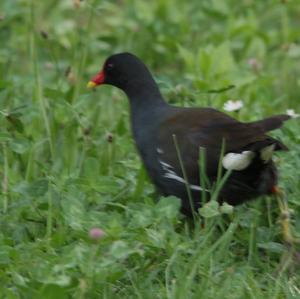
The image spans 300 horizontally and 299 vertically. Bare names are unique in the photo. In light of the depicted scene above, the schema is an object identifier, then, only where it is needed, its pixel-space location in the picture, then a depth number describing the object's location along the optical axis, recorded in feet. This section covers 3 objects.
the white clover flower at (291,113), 27.48
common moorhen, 24.45
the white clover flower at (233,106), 28.19
